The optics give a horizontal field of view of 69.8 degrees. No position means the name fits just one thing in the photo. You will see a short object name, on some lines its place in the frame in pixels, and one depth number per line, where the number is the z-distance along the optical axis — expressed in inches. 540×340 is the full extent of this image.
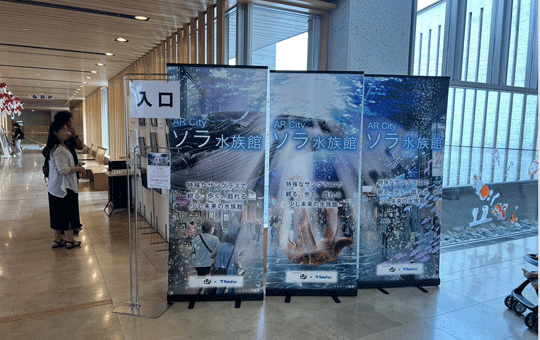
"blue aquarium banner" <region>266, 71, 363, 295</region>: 142.2
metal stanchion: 133.4
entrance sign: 131.8
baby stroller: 129.3
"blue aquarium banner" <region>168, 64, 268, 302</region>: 135.8
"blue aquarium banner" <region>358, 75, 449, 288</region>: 152.0
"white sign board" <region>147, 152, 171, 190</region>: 134.8
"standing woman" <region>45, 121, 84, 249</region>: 187.5
